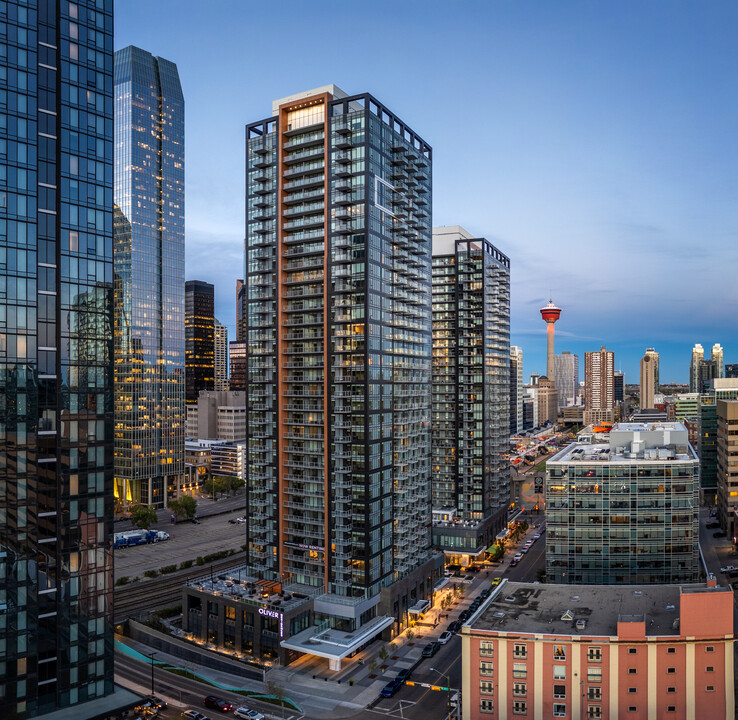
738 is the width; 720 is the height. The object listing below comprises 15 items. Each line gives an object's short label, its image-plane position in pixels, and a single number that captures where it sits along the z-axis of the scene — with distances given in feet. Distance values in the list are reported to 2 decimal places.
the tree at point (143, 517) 530.68
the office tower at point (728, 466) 502.87
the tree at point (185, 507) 578.66
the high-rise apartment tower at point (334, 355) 309.63
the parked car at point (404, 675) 266.57
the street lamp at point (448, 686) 244.50
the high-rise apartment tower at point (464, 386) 480.23
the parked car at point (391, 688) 253.65
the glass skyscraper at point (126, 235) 651.66
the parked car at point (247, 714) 234.38
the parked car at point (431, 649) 292.40
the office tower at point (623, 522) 298.76
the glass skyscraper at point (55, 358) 199.21
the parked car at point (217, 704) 241.55
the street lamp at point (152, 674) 252.21
